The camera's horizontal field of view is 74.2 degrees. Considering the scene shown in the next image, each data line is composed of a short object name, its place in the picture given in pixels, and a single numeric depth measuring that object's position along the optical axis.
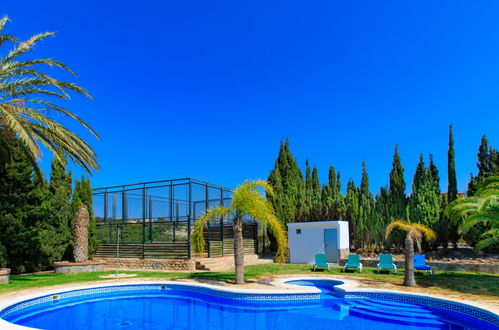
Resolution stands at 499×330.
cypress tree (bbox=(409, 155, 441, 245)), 16.84
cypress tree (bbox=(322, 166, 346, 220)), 20.11
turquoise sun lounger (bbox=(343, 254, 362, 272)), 13.27
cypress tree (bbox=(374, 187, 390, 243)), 18.08
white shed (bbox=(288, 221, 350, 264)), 16.25
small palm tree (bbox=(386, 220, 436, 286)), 9.92
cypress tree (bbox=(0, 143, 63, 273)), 14.45
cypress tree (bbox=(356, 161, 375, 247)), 18.41
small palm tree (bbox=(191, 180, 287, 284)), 10.27
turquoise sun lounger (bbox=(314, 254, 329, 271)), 13.97
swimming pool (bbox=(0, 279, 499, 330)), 7.34
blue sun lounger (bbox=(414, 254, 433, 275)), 12.10
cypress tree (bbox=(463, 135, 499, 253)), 16.95
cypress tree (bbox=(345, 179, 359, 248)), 18.94
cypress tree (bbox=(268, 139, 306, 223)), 21.27
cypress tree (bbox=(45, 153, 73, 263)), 15.85
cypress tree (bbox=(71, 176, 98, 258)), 17.67
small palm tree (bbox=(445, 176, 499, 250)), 8.51
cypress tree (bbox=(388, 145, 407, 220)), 19.61
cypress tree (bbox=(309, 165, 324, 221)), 21.20
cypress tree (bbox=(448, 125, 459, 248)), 18.69
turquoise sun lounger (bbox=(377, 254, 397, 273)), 12.82
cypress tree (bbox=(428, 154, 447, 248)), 16.53
